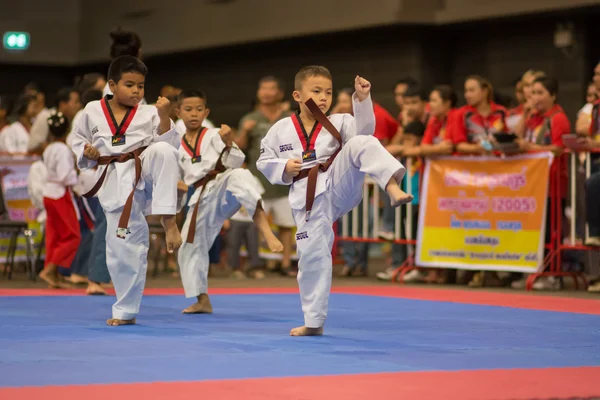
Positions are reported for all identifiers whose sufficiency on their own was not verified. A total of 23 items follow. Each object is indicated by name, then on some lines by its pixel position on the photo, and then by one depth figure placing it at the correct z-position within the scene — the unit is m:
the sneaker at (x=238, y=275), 11.89
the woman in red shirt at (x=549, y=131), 9.80
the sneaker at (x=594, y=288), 9.46
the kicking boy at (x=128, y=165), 6.48
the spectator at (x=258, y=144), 11.84
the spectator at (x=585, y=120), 9.52
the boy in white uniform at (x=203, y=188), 7.48
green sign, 22.08
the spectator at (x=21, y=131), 13.30
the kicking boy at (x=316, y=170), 5.89
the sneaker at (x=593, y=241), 9.20
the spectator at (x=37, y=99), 13.48
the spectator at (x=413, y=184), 11.09
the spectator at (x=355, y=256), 12.04
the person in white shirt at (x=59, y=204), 9.99
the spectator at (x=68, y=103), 10.64
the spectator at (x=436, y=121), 10.73
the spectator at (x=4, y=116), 14.78
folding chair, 10.92
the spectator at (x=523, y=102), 10.12
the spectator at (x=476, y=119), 10.27
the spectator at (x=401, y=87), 12.11
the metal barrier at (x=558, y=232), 9.68
